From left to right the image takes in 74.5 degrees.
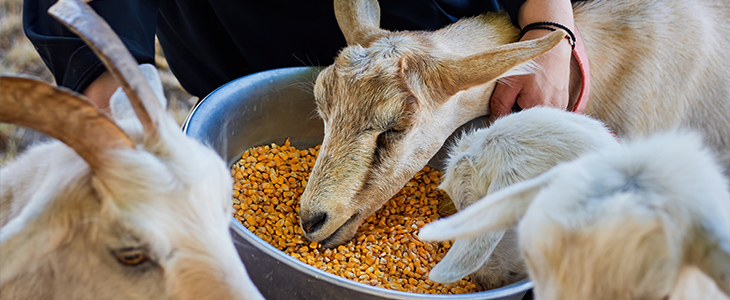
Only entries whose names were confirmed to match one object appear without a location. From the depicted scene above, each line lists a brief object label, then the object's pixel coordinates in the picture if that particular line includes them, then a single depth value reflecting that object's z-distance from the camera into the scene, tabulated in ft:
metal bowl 3.35
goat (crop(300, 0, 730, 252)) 4.16
